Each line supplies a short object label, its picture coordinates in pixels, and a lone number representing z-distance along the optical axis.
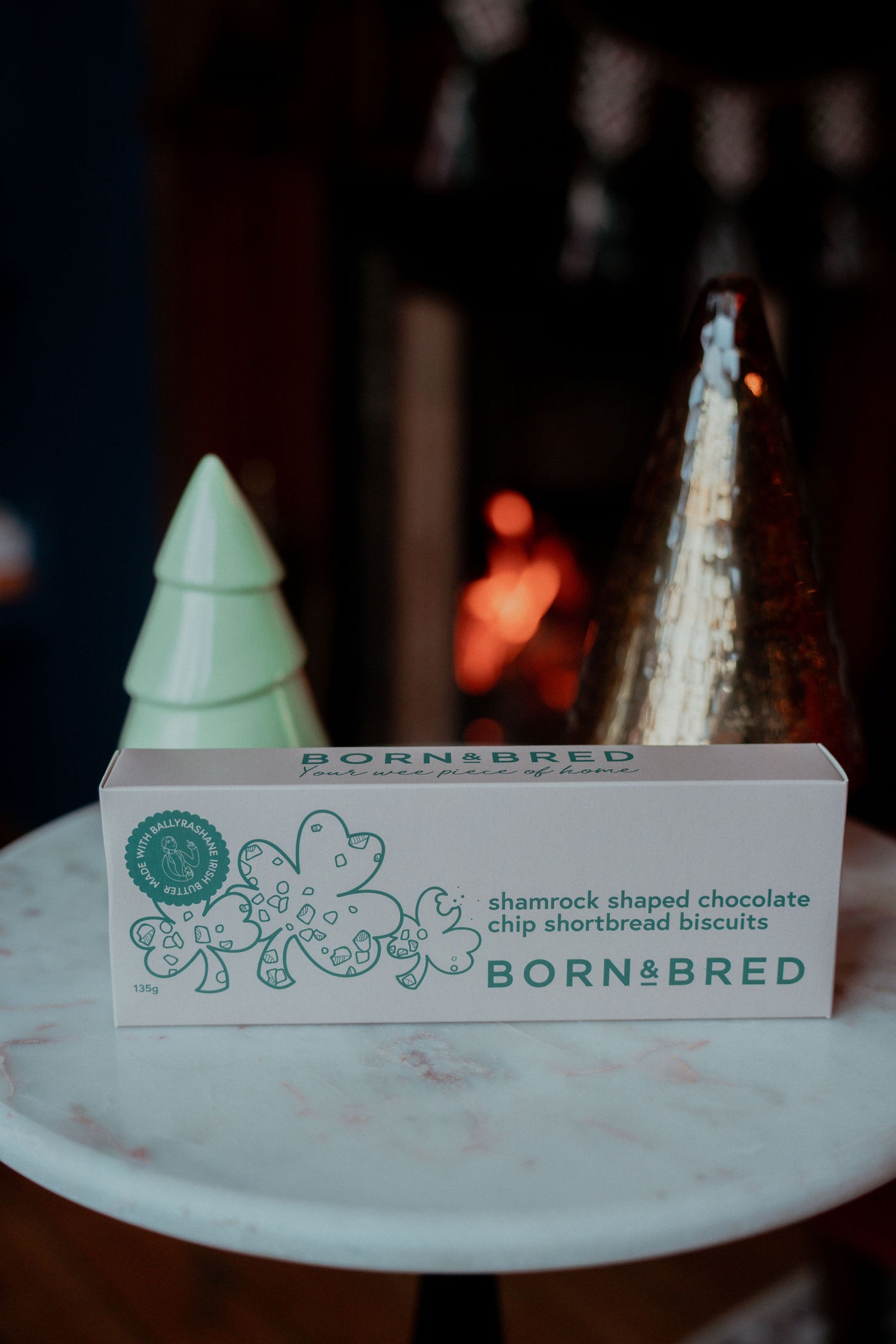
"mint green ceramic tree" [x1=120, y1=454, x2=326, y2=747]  0.55
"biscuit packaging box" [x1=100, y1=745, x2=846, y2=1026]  0.44
